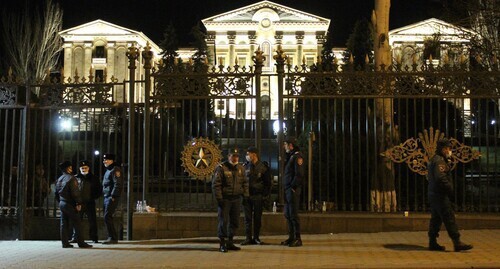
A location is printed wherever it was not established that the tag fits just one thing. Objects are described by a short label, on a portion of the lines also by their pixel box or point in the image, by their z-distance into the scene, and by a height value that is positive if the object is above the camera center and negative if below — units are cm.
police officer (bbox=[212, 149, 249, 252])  1009 -53
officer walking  938 -54
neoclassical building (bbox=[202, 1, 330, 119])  6506 +1513
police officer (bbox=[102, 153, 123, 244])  1145 -59
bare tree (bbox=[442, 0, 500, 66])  1707 +435
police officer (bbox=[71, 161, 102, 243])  1155 -59
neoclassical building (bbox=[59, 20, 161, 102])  6434 +1315
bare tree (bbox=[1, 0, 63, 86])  3966 +810
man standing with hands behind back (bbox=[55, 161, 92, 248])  1105 -85
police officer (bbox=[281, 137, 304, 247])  1039 -55
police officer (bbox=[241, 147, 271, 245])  1078 -55
